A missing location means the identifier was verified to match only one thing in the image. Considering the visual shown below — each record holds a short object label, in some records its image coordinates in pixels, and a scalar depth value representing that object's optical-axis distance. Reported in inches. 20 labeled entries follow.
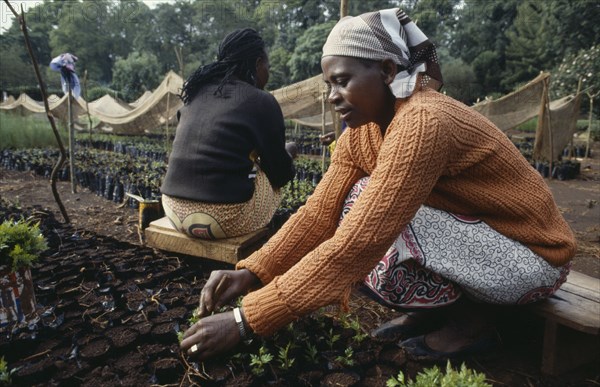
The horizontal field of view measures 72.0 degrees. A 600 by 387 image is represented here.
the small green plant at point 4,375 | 52.5
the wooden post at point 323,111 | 175.0
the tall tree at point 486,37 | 1034.1
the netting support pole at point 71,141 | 205.6
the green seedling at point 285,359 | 56.8
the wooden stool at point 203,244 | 92.0
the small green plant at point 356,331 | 65.1
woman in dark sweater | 88.7
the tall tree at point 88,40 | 1622.8
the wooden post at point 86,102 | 348.2
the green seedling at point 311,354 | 60.2
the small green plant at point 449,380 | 38.2
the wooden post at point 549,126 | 273.7
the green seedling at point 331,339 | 63.8
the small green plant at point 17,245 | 68.1
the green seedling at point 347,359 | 59.0
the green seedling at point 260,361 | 54.9
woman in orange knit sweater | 47.8
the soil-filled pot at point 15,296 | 68.9
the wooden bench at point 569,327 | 56.4
